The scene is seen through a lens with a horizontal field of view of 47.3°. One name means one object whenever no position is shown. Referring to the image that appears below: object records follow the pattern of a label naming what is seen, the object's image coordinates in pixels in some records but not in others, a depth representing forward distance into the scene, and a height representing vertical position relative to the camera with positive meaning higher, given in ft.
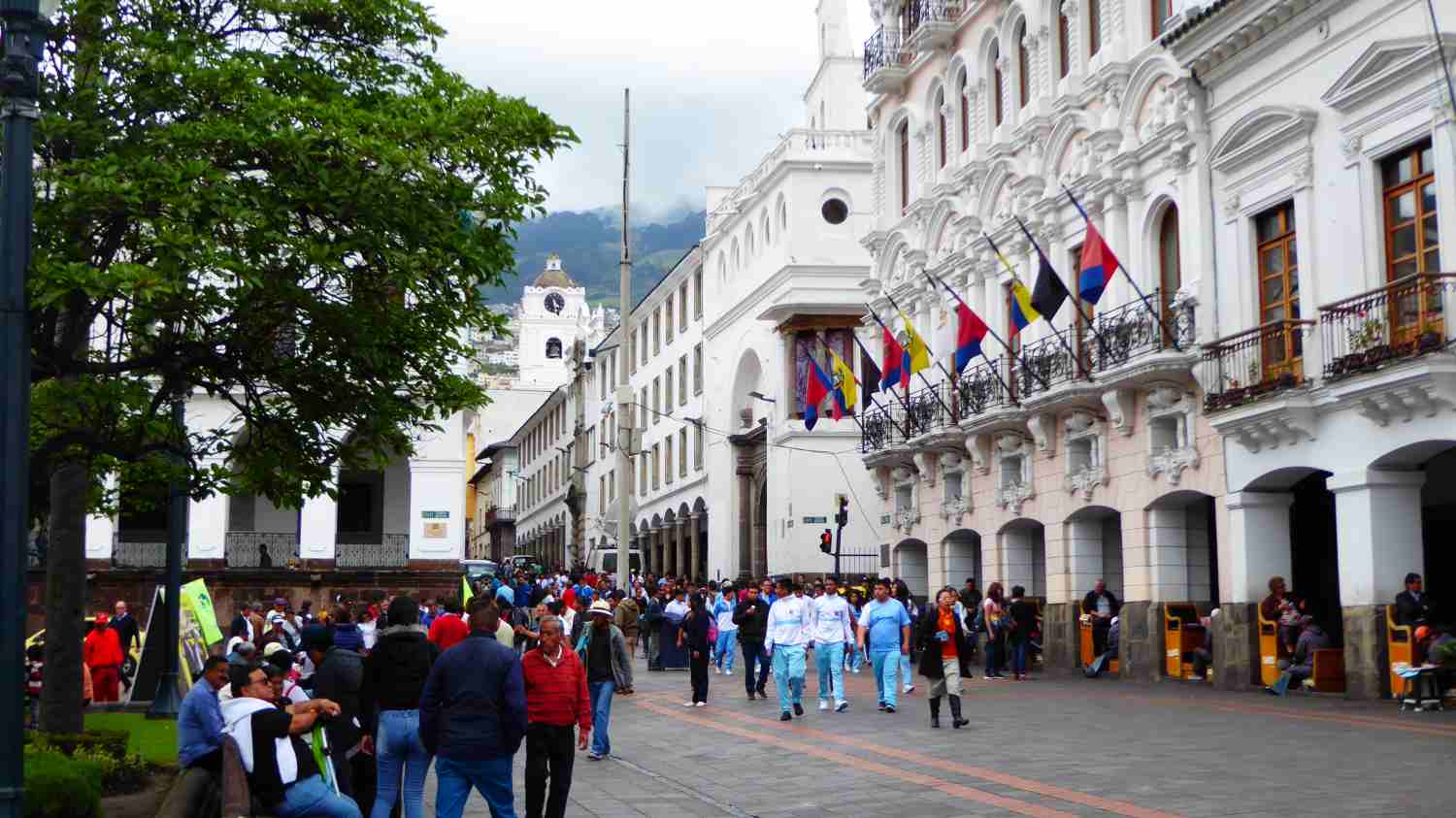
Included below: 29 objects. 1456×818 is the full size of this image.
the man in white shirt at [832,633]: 71.72 -1.30
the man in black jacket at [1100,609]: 94.94 -0.41
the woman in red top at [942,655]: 62.03 -1.96
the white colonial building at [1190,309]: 70.95 +14.78
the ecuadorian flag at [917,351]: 106.22 +16.06
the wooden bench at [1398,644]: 68.23 -1.77
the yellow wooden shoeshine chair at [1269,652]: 78.38 -2.36
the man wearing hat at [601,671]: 55.83 -2.27
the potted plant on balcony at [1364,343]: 69.05 +10.83
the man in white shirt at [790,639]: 70.44 -1.60
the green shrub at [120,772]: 45.11 -4.71
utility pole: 120.78 +12.64
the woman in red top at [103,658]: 84.07 -2.75
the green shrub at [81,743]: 46.70 -3.97
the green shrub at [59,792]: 35.88 -4.10
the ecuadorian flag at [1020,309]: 91.20 +16.32
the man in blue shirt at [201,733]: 29.53 -2.31
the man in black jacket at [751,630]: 78.18 -1.29
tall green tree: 43.47 +9.95
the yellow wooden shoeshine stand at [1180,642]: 87.92 -2.12
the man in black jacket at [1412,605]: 67.41 -0.15
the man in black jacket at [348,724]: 38.63 -2.81
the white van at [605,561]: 188.03 +4.82
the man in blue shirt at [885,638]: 70.54 -1.49
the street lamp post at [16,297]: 28.71 +5.43
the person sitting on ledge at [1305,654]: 75.25 -2.34
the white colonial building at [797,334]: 166.40 +27.45
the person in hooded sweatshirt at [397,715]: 37.58 -2.53
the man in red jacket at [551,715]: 39.06 -2.64
